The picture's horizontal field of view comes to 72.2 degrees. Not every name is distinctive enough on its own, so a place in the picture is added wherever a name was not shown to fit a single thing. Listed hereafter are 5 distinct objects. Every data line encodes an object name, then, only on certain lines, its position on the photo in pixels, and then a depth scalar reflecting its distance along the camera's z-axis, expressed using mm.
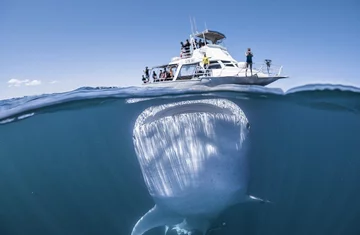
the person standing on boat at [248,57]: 13003
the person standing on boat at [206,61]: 15348
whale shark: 4652
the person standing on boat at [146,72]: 17208
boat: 13172
